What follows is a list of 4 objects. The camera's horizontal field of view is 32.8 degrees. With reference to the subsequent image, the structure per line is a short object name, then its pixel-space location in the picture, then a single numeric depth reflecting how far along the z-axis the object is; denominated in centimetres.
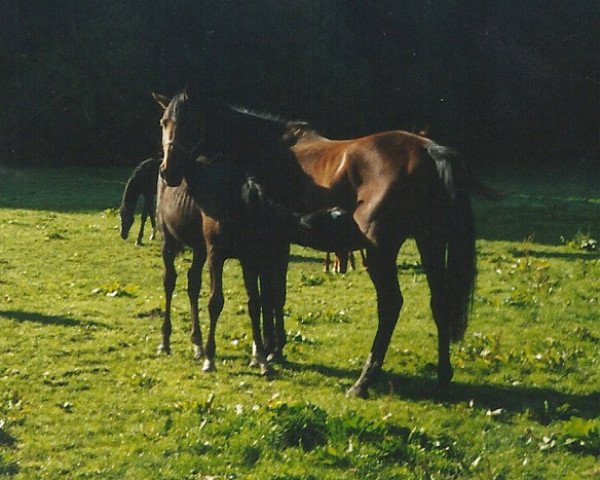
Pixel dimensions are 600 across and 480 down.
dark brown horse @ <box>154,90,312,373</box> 893
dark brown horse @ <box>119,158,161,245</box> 1229
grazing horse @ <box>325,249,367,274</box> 1397
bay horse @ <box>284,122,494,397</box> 834
